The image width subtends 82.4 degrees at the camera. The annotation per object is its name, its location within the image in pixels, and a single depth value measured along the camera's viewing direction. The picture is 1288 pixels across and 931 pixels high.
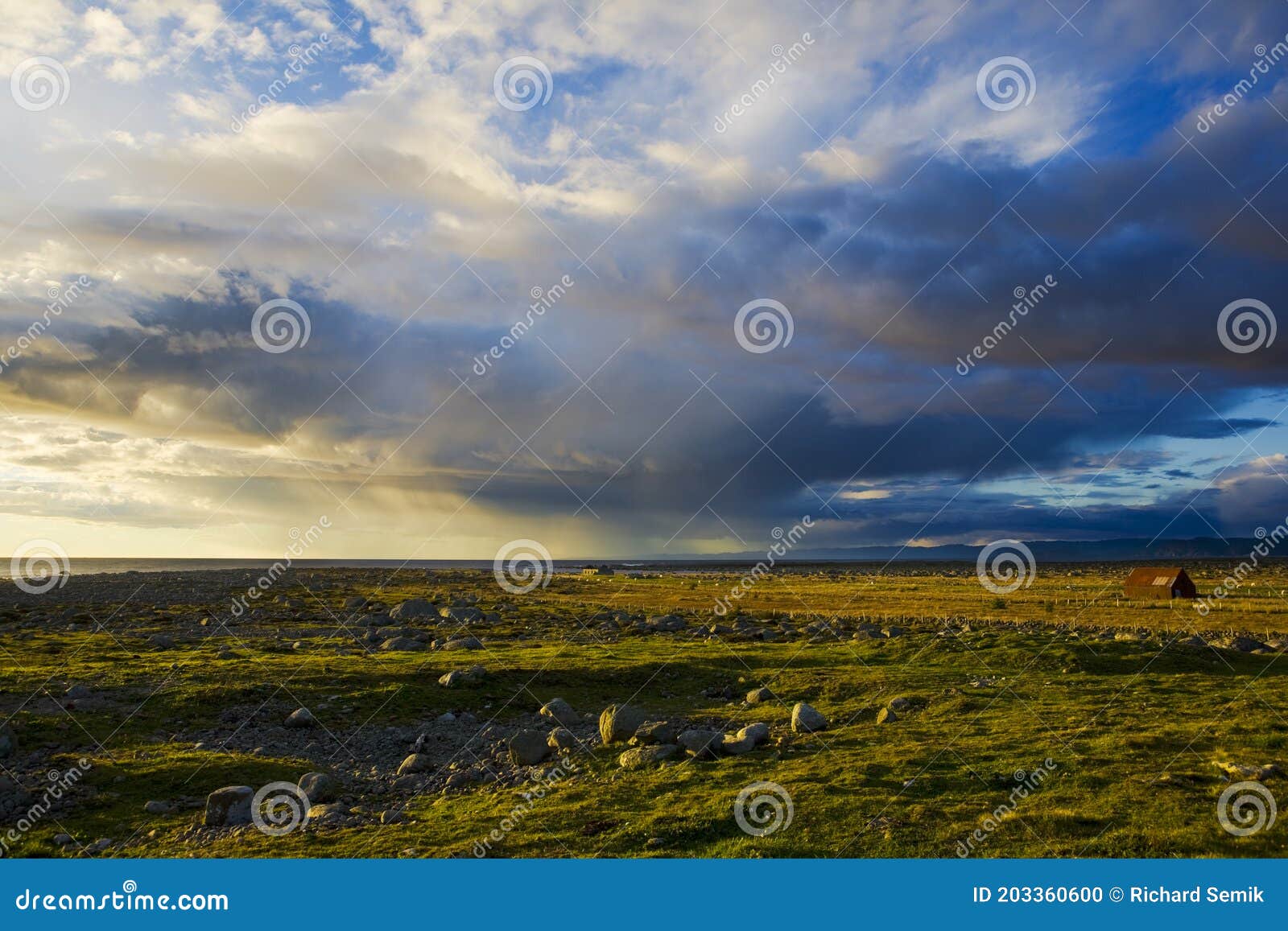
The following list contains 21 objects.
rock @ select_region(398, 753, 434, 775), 22.39
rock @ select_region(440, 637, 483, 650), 43.39
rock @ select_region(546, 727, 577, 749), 23.75
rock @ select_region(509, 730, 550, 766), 22.77
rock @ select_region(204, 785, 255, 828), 17.73
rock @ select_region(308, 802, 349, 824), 17.58
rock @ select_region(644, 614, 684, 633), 56.41
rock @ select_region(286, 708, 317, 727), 27.14
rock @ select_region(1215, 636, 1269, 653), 37.78
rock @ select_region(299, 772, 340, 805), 19.05
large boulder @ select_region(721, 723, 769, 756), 22.03
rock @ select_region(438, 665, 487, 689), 32.30
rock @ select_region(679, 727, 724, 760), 21.53
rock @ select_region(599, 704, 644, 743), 24.34
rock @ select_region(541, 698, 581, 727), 27.39
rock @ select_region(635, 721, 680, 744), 23.58
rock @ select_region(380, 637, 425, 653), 42.69
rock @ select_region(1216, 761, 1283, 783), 17.09
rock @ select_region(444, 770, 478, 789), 20.78
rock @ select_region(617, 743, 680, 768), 21.38
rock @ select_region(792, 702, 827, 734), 24.47
